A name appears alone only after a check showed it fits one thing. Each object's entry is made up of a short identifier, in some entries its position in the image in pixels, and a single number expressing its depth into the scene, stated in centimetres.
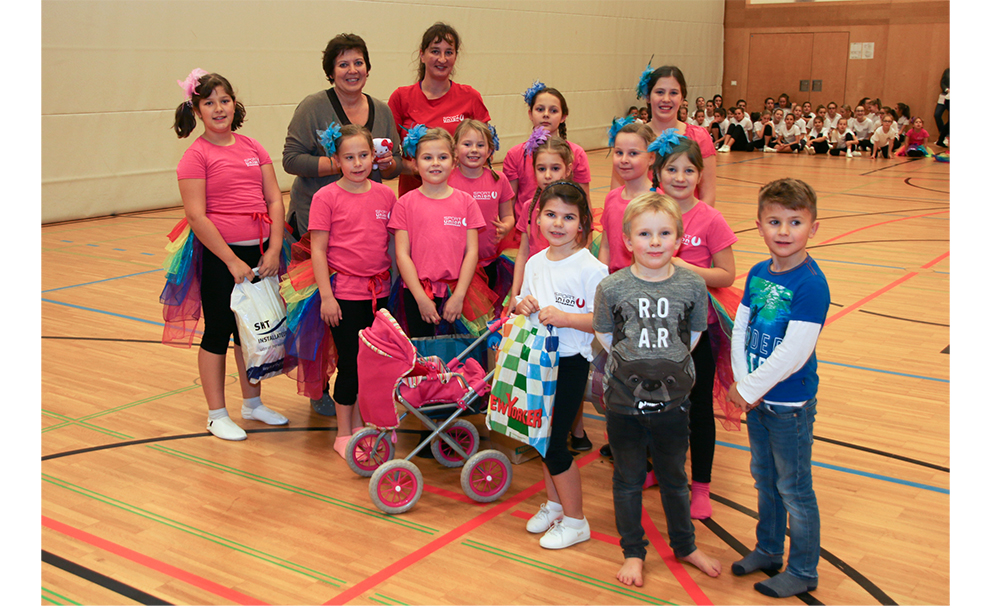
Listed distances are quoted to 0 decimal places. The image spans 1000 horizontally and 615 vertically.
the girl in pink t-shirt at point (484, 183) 334
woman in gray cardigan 344
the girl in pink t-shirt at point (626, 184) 294
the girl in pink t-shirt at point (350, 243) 321
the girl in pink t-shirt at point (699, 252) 275
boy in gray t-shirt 231
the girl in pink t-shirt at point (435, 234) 316
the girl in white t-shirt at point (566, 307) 259
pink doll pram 287
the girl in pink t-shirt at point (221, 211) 330
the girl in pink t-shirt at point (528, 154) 353
